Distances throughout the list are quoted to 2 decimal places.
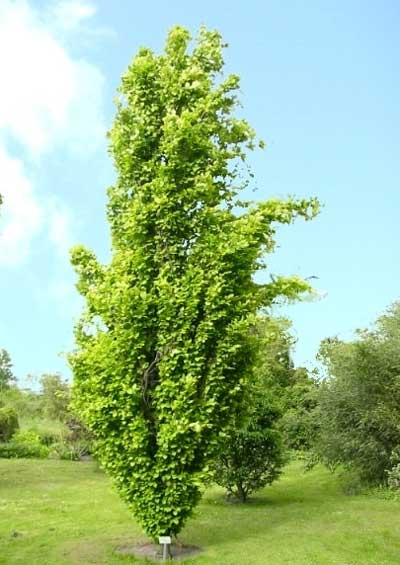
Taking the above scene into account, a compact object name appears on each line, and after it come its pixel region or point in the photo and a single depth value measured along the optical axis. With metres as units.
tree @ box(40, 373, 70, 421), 37.66
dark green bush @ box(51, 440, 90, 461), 36.85
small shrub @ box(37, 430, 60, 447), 43.78
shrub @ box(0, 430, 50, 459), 37.03
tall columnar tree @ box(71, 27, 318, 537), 12.92
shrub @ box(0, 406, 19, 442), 39.47
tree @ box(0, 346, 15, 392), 79.17
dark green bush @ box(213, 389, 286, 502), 18.73
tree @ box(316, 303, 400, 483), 20.67
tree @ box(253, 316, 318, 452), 14.55
